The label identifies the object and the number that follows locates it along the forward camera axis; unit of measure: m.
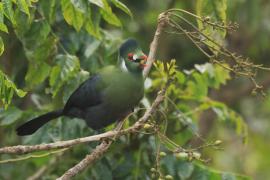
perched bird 7.75
